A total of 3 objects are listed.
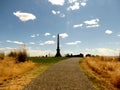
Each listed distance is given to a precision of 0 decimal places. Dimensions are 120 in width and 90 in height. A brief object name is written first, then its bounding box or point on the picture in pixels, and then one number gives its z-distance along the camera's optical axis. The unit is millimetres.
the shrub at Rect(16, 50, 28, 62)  10805
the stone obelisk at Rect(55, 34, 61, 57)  25301
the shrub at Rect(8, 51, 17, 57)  11042
